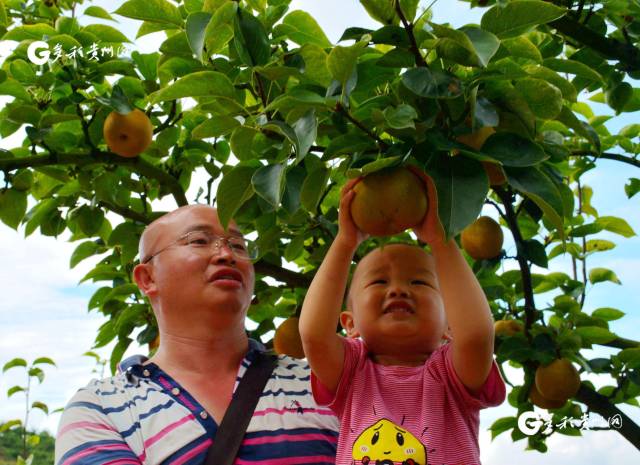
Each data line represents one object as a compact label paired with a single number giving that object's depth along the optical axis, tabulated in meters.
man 1.56
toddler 1.32
